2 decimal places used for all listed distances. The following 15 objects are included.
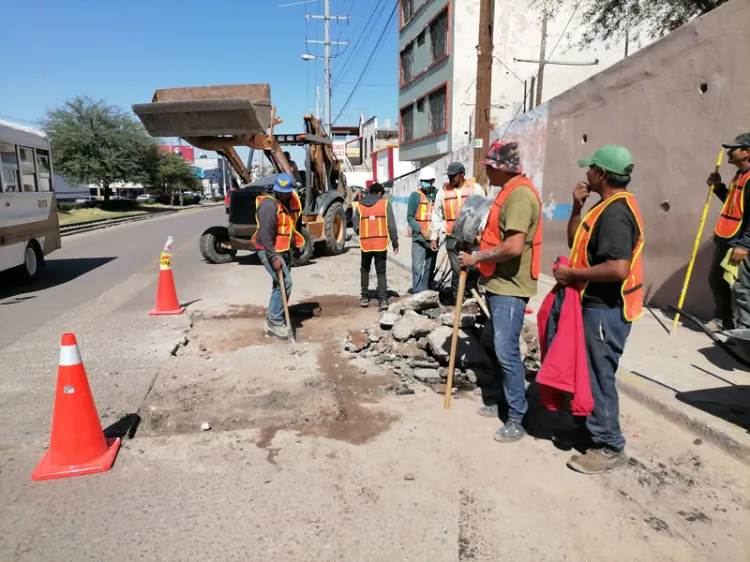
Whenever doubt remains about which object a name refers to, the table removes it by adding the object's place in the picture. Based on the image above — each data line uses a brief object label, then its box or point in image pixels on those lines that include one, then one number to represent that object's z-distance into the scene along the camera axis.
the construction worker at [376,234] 7.21
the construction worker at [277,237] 5.86
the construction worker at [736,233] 4.65
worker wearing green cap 2.83
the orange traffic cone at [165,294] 7.04
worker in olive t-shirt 3.37
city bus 8.90
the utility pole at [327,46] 35.50
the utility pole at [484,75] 9.30
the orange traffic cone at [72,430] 3.20
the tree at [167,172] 38.98
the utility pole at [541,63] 24.12
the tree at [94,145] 35.19
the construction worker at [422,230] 6.93
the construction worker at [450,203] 6.18
